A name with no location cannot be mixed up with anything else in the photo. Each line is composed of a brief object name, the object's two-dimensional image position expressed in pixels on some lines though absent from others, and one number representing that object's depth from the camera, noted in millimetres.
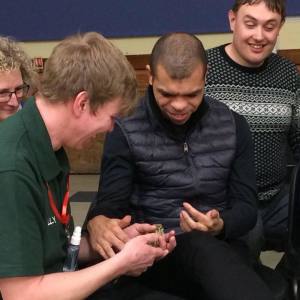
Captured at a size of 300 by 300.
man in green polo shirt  1035
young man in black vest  1499
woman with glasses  1831
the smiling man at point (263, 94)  2080
